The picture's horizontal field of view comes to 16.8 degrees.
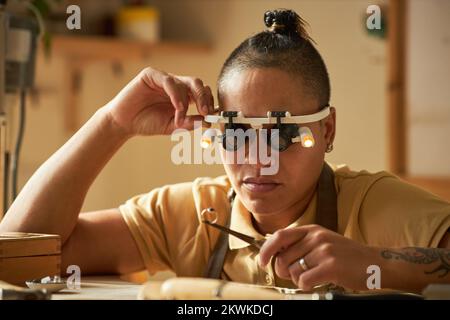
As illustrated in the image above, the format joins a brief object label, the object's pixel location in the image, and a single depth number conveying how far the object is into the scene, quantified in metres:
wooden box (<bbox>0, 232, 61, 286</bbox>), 1.80
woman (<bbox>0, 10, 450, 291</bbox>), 1.70
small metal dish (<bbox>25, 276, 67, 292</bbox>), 1.76
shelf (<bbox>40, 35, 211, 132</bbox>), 3.63
